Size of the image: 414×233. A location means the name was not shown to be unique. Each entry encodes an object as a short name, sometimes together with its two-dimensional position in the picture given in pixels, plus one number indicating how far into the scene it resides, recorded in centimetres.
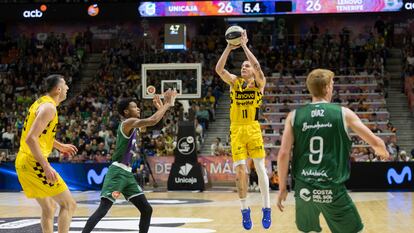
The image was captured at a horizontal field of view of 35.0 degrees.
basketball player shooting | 912
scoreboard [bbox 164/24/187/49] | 2398
